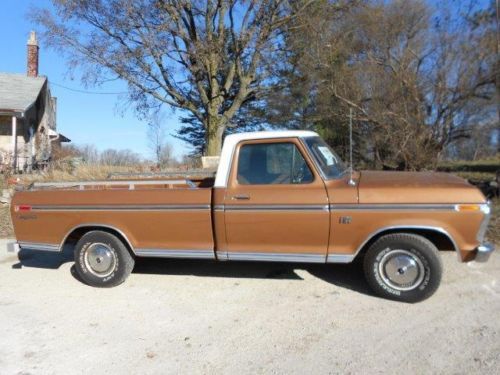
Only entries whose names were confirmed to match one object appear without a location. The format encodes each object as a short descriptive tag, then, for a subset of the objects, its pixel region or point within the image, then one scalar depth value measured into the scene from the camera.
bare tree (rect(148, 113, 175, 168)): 16.82
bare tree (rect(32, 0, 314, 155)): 17.27
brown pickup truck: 4.94
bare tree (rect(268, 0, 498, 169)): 13.17
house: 19.86
